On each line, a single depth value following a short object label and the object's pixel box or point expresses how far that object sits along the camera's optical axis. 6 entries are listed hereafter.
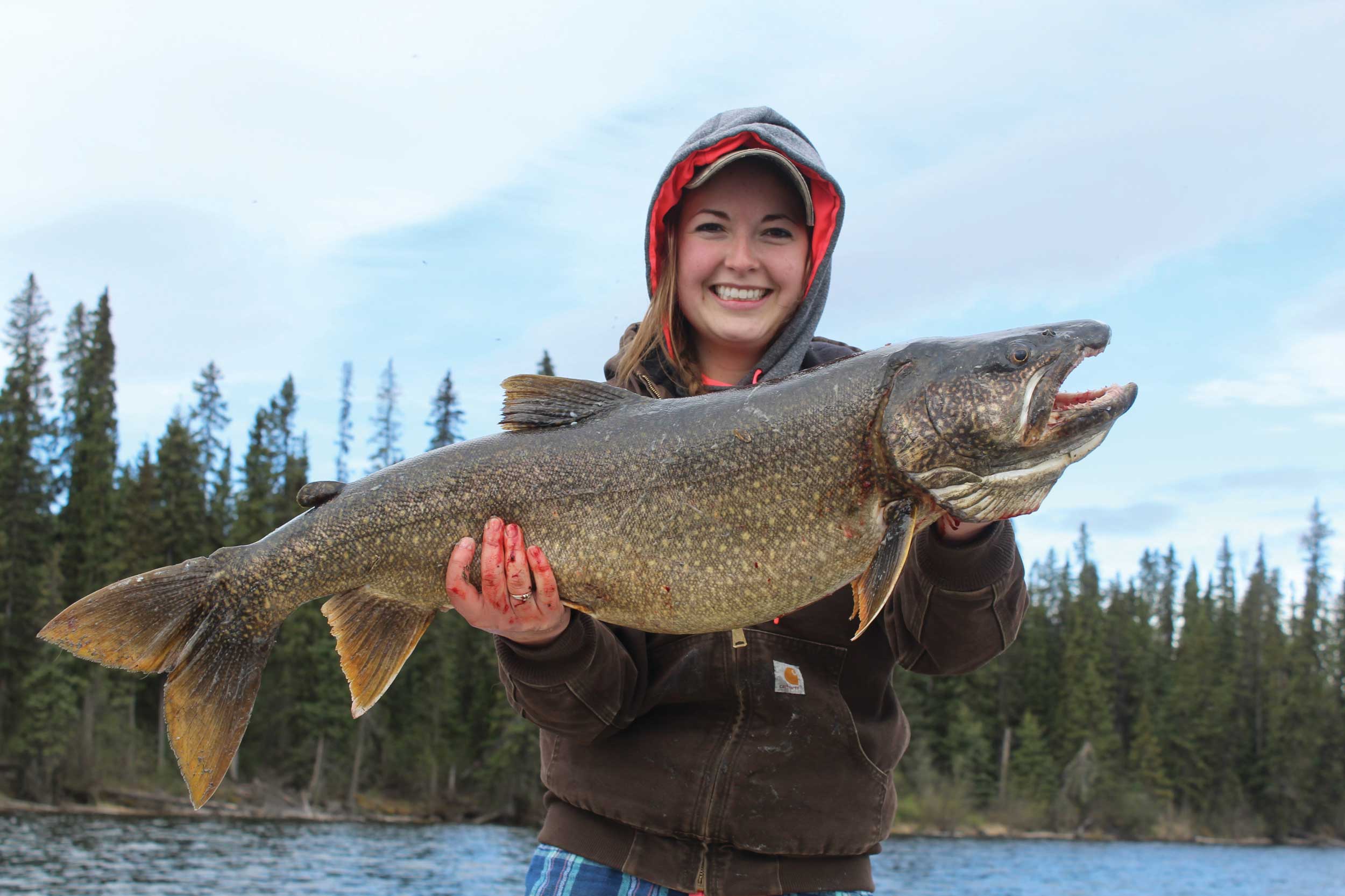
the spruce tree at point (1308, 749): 70.88
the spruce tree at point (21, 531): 46.03
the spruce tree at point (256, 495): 50.97
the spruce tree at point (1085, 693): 70.62
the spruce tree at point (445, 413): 58.22
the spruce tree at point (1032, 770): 68.19
